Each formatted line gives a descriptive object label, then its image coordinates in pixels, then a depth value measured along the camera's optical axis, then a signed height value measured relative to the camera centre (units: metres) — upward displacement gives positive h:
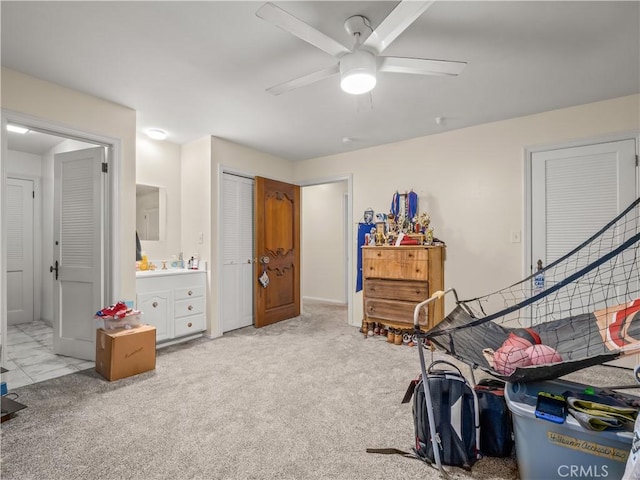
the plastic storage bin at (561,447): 1.26 -0.87
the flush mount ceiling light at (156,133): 3.63 +1.25
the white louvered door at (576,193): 2.89 +0.45
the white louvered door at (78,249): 3.05 -0.09
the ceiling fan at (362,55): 1.56 +1.07
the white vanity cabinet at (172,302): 3.33 -0.69
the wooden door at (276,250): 4.41 -0.16
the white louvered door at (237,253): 4.12 -0.18
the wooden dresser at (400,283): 3.46 -0.50
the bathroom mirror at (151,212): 3.84 +0.34
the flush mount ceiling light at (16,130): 3.63 +1.27
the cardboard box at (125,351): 2.61 -0.96
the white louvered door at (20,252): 4.47 -0.18
